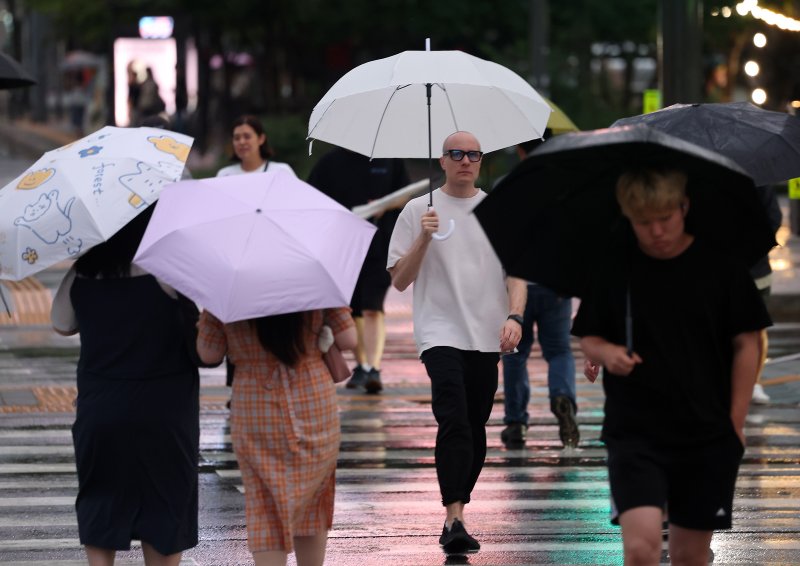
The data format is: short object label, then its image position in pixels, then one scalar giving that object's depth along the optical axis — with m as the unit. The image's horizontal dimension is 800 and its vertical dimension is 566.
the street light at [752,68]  75.75
